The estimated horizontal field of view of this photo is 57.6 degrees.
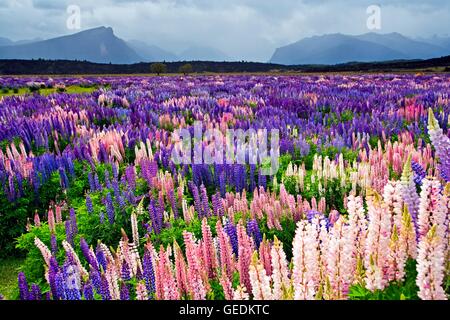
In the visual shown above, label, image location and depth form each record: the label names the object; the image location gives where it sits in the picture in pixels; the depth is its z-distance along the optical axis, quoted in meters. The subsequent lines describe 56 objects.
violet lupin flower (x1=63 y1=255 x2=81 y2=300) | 2.37
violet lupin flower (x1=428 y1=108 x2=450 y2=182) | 2.23
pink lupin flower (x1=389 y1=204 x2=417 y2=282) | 1.83
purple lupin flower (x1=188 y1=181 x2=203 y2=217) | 4.23
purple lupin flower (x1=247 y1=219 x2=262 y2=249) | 3.36
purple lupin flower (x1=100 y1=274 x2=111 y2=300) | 2.36
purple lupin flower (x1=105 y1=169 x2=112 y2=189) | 5.01
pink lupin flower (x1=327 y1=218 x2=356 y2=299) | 1.85
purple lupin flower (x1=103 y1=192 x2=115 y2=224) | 4.33
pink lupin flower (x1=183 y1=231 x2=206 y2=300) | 2.17
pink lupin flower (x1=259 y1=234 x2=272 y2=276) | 2.40
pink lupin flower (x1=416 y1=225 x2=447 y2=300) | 1.53
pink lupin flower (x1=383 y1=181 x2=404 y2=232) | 1.93
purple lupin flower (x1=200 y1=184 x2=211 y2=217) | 4.16
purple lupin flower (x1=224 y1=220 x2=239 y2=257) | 3.14
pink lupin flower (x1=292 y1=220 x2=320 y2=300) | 1.85
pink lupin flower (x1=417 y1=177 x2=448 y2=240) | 1.79
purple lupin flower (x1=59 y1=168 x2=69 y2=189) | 5.48
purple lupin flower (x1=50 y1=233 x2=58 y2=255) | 3.51
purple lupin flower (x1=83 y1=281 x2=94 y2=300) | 2.41
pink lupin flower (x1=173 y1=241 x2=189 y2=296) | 2.28
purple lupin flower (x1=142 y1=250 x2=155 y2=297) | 2.55
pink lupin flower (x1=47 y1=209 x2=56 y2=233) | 4.04
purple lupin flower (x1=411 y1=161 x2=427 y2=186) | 3.48
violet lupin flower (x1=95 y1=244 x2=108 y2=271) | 2.84
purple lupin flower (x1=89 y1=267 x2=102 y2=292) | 2.54
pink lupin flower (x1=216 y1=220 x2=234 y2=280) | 2.54
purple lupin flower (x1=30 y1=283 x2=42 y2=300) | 2.37
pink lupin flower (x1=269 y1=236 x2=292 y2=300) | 1.87
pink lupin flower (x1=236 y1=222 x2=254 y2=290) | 2.41
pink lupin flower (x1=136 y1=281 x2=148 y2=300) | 2.04
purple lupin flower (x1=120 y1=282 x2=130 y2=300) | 2.25
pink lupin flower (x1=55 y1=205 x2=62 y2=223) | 4.14
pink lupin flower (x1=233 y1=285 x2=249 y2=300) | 1.84
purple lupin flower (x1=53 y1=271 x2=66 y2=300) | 2.42
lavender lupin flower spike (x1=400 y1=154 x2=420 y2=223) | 2.05
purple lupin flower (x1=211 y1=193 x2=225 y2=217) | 4.04
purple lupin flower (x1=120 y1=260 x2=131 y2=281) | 2.68
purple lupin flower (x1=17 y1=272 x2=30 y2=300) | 2.40
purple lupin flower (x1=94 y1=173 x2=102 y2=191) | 5.11
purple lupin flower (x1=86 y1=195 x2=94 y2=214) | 4.49
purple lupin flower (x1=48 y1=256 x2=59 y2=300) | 2.52
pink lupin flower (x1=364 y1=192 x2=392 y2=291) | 1.81
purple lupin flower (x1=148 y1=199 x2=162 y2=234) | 4.00
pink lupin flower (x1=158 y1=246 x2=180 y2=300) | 2.11
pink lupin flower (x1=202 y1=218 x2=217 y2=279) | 2.60
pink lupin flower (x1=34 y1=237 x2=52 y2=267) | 2.86
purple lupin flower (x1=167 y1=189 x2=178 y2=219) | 4.33
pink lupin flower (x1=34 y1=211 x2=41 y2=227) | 4.14
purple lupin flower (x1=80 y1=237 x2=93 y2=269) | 3.00
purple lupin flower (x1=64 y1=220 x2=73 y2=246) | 3.90
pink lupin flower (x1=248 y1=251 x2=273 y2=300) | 1.78
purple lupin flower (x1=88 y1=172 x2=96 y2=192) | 5.22
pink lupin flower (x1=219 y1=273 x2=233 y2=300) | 2.13
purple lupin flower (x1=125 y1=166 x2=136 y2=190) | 5.03
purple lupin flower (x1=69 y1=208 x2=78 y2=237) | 3.95
